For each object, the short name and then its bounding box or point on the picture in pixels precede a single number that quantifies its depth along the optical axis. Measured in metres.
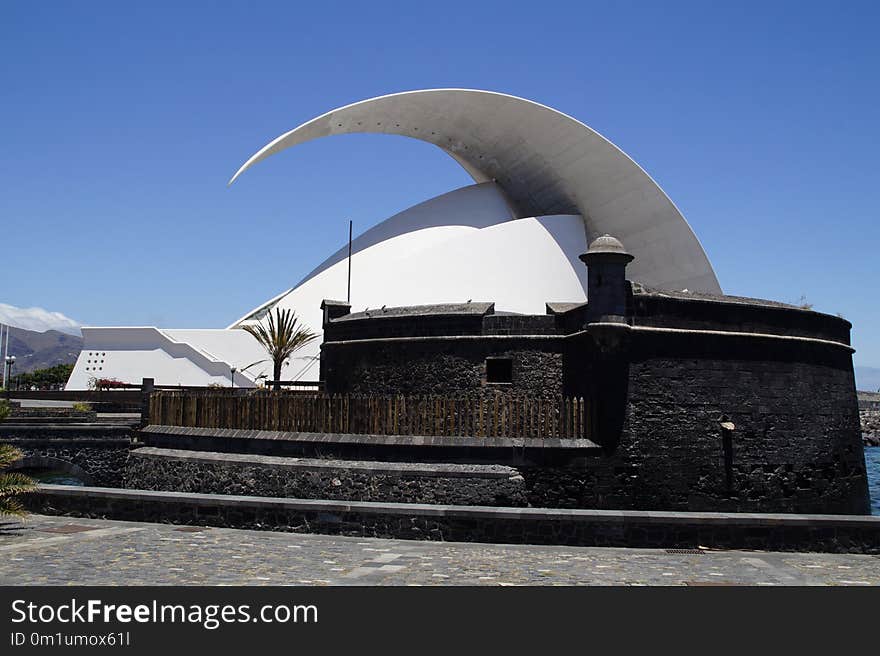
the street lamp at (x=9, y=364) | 39.34
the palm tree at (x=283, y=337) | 30.55
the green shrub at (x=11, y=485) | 9.84
